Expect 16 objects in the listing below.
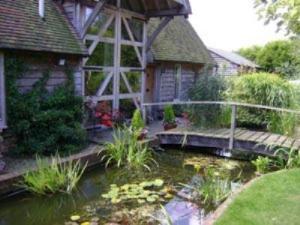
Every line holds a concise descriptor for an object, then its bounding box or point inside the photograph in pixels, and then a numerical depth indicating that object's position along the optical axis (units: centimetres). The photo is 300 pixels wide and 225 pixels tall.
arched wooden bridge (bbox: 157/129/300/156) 833
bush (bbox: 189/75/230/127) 1009
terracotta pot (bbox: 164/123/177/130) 1071
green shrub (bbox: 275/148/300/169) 714
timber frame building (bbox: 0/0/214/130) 774
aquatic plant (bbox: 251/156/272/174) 724
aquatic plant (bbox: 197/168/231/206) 583
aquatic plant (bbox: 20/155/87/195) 593
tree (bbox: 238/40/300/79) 3791
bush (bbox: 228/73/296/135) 1024
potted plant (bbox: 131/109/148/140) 917
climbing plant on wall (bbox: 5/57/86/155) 724
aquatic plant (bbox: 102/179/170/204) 592
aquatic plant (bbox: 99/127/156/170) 772
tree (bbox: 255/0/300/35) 525
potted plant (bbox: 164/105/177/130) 1073
